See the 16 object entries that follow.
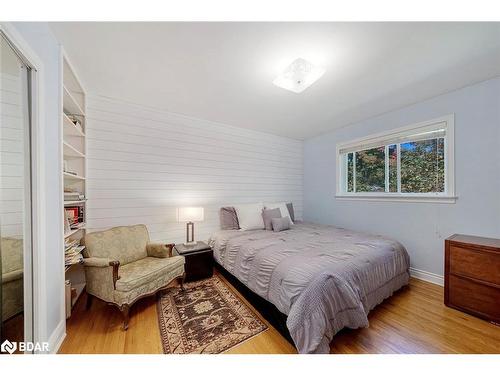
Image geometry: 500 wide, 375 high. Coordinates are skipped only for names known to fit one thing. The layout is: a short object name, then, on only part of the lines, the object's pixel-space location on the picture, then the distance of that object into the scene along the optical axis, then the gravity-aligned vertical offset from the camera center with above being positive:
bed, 1.28 -0.77
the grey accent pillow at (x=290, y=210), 3.65 -0.47
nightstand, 2.46 -1.00
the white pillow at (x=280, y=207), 3.30 -0.37
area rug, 1.45 -1.24
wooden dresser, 1.69 -0.87
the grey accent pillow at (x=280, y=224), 2.90 -0.59
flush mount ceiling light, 1.70 +1.06
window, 2.38 +0.33
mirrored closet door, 1.06 -0.05
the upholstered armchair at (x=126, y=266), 1.63 -0.84
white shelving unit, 1.95 +0.36
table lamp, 2.61 -0.39
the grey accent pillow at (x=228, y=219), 3.08 -0.54
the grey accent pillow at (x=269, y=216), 3.02 -0.49
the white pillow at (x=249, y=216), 3.01 -0.49
